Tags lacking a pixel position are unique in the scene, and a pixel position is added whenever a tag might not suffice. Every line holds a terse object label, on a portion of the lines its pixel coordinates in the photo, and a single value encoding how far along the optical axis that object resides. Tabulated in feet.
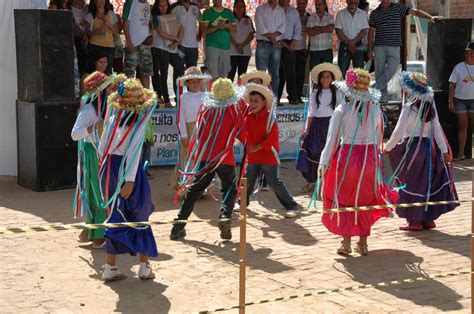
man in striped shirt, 49.21
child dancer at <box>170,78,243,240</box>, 29.14
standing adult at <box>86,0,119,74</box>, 42.14
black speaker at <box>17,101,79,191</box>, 37.29
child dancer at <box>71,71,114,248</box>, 26.76
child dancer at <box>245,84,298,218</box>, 30.91
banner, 43.96
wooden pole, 17.25
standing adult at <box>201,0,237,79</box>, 46.19
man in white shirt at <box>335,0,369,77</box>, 48.60
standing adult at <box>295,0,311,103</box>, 49.47
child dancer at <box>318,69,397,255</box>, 26.81
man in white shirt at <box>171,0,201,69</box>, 45.88
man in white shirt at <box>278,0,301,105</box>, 47.91
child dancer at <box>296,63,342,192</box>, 36.81
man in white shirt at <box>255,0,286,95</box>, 46.93
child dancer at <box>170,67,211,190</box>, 34.52
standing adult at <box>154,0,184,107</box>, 44.91
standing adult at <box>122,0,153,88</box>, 43.75
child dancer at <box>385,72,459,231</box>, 30.09
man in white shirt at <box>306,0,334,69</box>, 48.67
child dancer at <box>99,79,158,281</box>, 23.67
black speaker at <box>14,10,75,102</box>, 37.09
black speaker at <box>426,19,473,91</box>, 48.80
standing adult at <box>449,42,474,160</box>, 47.01
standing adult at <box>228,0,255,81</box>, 48.11
